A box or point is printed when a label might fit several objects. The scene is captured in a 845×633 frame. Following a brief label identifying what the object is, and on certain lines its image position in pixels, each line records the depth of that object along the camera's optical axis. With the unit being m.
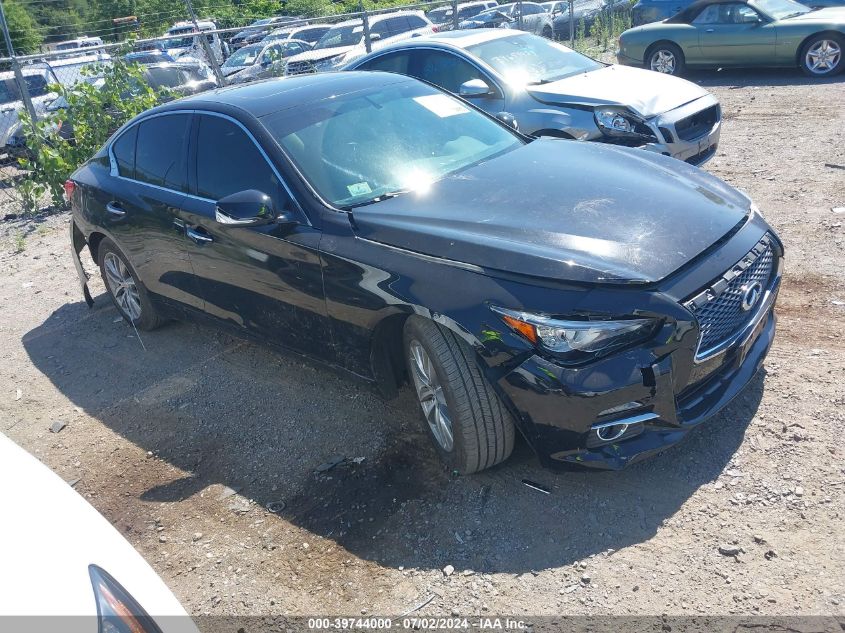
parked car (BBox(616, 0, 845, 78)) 11.88
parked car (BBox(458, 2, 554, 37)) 18.80
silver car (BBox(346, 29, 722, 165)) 7.20
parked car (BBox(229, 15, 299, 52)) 13.82
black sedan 3.17
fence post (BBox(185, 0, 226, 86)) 12.12
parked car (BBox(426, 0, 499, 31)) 24.95
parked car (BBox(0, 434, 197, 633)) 1.90
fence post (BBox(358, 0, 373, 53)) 13.47
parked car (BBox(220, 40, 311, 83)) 14.22
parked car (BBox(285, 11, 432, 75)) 15.20
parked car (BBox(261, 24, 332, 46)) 18.34
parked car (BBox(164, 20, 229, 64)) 14.24
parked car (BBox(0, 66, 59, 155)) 13.84
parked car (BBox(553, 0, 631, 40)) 22.28
